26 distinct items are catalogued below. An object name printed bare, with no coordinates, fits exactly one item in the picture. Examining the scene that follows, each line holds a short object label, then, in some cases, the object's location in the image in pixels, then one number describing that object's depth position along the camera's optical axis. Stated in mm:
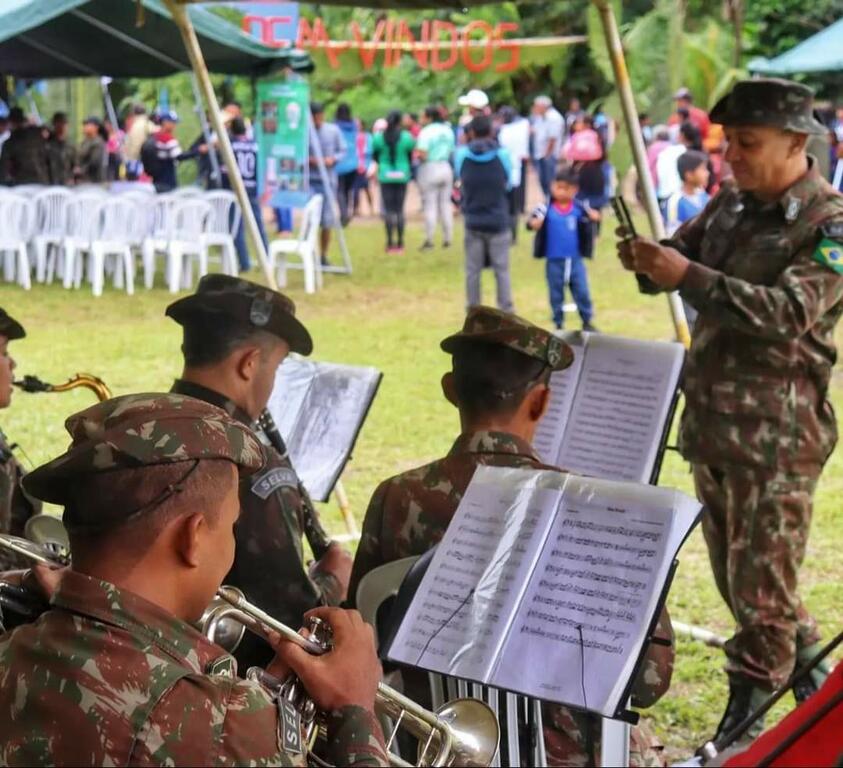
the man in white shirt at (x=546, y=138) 21578
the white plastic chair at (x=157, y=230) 13984
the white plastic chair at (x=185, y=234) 13898
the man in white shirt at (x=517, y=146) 20062
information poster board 13797
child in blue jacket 11195
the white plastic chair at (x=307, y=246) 14156
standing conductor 4102
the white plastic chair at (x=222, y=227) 14124
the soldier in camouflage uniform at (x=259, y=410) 3184
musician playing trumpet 1774
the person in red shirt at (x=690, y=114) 19047
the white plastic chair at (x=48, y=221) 13992
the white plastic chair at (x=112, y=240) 13852
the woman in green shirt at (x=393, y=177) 17828
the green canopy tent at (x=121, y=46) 8742
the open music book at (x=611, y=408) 3955
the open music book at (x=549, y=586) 2543
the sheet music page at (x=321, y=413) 4438
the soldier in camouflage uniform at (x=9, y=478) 3891
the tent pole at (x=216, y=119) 5383
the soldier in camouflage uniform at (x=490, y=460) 3039
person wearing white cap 16578
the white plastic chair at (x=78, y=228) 13883
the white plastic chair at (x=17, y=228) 13887
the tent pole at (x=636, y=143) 4906
